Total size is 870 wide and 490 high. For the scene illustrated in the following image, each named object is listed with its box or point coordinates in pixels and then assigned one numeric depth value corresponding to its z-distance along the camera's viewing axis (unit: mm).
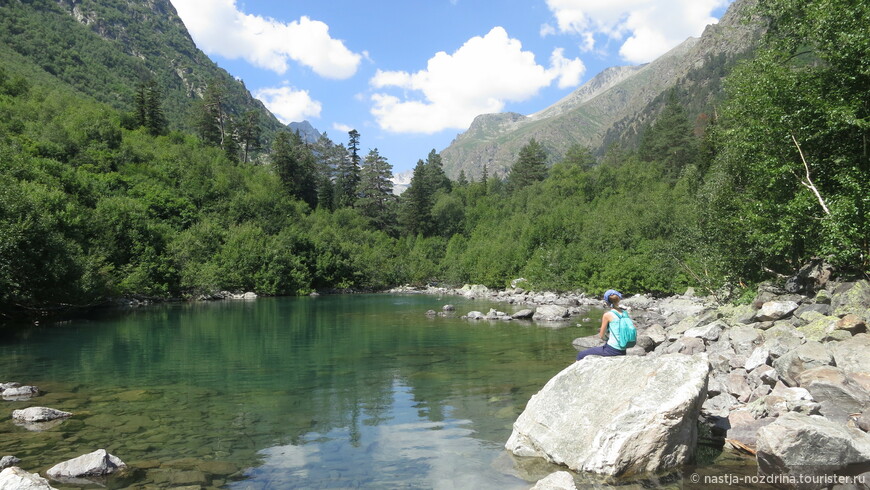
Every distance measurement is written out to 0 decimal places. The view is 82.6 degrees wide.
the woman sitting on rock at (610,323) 11516
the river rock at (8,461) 8727
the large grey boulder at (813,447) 7273
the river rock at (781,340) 13531
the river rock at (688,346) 17750
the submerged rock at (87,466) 8505
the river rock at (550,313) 38062
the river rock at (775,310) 18203
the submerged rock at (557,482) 7488
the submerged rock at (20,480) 6812
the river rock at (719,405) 11081
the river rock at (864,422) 8762
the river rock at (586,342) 22931
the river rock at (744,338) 16234
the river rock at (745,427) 9484
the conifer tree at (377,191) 122188
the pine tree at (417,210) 120000
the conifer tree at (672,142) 93994
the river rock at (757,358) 13135
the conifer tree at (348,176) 126125
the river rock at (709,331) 19000
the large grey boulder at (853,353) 11805
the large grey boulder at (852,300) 15055
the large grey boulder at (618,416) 8477
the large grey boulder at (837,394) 9555
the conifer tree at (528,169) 129062
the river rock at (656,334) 20975
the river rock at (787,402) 9289
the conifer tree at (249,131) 120625
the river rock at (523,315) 39406
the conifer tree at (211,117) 116000
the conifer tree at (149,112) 101312
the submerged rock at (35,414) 11664
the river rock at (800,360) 11699
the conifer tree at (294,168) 113188
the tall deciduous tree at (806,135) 16391
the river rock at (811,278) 19469
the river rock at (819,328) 14805
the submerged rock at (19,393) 14055
